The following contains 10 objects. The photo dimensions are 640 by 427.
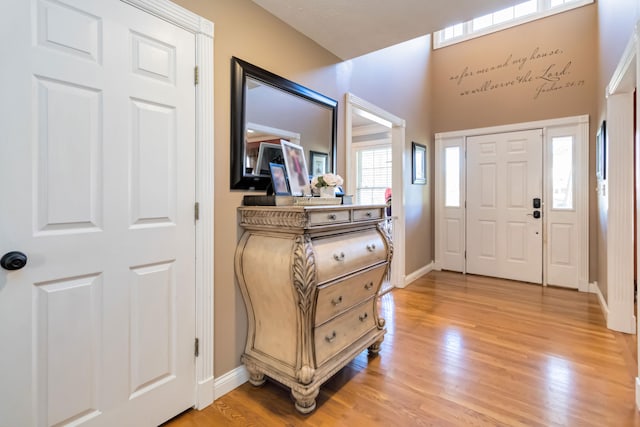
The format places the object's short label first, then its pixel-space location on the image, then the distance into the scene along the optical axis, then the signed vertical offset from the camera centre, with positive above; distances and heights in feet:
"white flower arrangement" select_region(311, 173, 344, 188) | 6.91 +0.69
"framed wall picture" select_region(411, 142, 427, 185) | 13.85 +2.22
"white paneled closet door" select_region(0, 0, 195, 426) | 3.78 -0.03
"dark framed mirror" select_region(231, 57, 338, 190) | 6.18 +2.07
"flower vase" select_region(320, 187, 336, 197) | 7.00 +0.47
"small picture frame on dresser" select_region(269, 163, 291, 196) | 6.49 +0.69
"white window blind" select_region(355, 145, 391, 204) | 19.43 +2.47
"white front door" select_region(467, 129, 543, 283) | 13.75 +0.32
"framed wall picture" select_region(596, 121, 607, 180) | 9.80 +2.03
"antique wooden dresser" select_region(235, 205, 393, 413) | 5.39 -1.42
